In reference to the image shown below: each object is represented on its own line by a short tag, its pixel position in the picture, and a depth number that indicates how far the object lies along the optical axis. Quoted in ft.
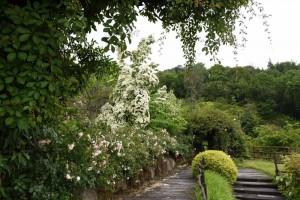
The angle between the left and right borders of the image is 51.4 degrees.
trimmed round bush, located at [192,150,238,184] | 33.88
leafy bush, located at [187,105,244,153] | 53.47
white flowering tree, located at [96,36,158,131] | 35.83
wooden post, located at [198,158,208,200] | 16.36
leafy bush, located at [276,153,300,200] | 29.06
